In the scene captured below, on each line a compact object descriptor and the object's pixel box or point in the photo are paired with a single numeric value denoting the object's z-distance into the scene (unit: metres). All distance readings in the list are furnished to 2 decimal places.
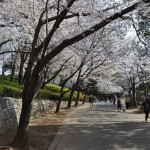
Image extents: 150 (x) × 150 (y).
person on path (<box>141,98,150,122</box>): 11.30
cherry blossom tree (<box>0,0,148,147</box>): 5.72
